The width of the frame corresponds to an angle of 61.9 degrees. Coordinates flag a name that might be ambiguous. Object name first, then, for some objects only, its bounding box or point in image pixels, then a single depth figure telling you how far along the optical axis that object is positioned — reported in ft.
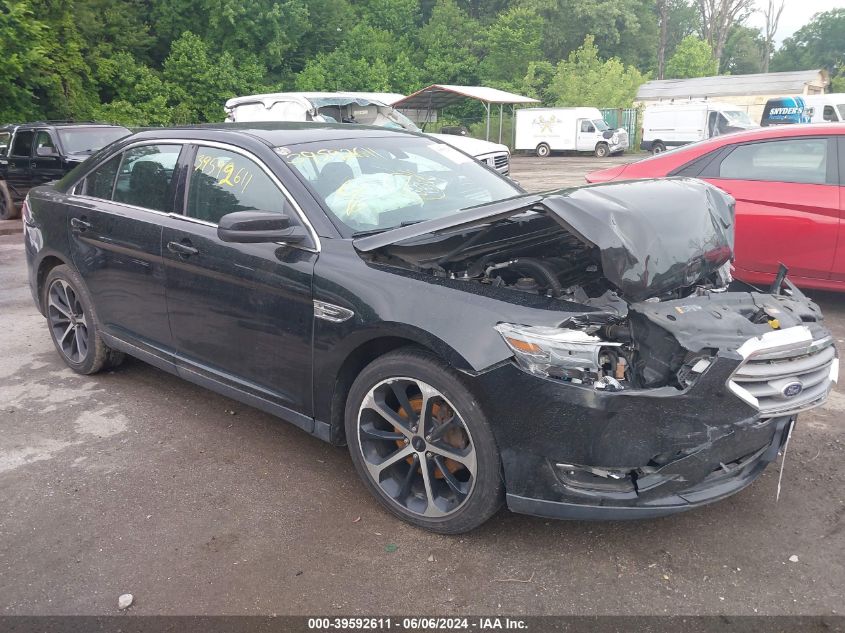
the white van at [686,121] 97.55
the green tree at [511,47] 142.92
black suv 38.63
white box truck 107.65
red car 18.21
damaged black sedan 8.64
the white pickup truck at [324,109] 52.95
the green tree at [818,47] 230.68
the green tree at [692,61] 184.55
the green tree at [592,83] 136.56
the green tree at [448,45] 141.49
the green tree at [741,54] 238.89
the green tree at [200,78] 97.14
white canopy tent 87.20
